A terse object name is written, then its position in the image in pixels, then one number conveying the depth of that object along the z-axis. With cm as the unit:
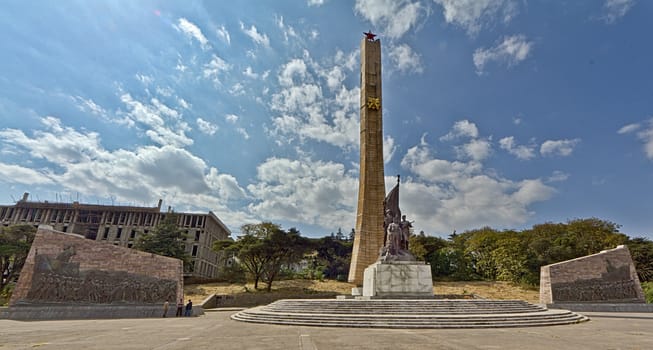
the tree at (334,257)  3850
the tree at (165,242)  3122
